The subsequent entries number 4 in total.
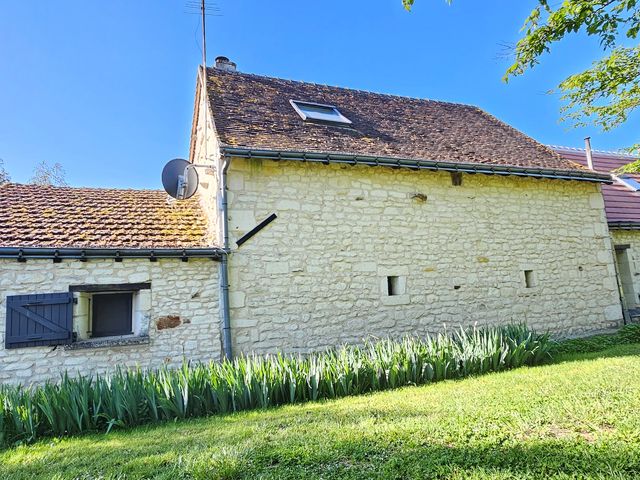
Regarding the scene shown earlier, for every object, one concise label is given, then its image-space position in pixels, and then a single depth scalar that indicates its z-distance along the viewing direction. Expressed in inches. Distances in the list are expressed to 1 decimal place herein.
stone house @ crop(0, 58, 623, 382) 220.1
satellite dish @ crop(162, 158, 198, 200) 278.5
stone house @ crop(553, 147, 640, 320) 378.0
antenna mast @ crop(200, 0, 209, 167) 296.8
